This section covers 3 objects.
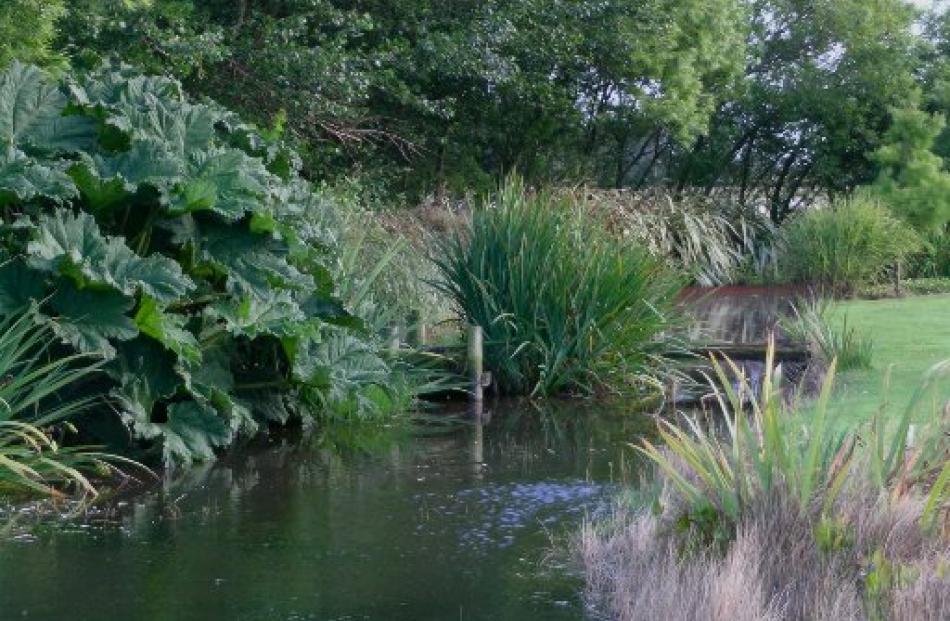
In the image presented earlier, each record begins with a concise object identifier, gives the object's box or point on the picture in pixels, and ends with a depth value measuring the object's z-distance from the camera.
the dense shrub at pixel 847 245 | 23.04
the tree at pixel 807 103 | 31.38
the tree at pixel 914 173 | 26.89
